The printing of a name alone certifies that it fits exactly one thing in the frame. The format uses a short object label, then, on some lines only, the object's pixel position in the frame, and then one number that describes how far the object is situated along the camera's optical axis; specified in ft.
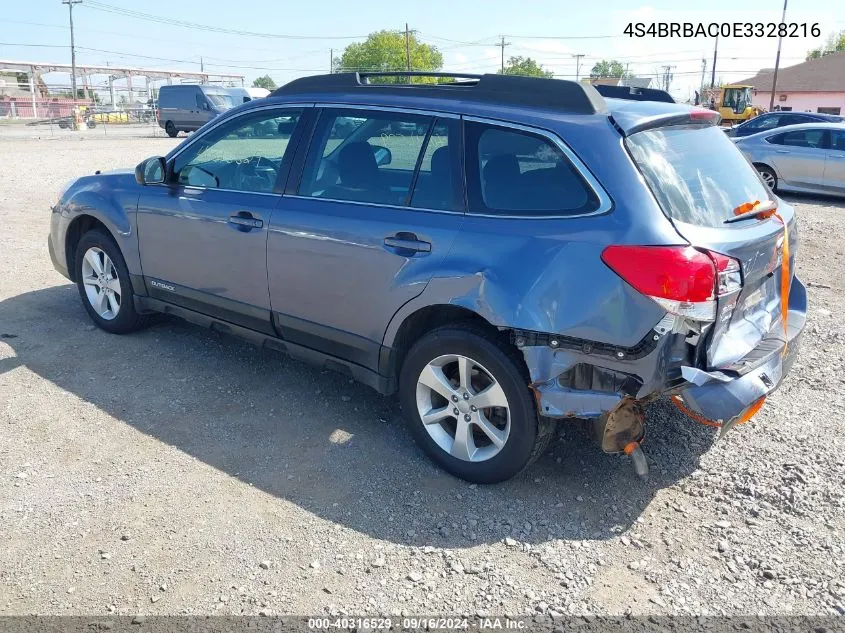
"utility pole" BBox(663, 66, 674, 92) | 284.90
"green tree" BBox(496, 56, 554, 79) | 276.82
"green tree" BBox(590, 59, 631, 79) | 384.82
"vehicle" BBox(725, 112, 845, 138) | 57.31
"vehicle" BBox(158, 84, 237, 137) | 106.95
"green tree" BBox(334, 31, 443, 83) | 302.45
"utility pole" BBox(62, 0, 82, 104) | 199.01
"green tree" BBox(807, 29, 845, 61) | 297.74
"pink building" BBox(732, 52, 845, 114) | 187.83
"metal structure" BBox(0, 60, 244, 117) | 191.31
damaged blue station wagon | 9.98
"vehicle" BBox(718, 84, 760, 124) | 136.98
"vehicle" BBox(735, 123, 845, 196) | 42.88
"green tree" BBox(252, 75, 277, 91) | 407.44
